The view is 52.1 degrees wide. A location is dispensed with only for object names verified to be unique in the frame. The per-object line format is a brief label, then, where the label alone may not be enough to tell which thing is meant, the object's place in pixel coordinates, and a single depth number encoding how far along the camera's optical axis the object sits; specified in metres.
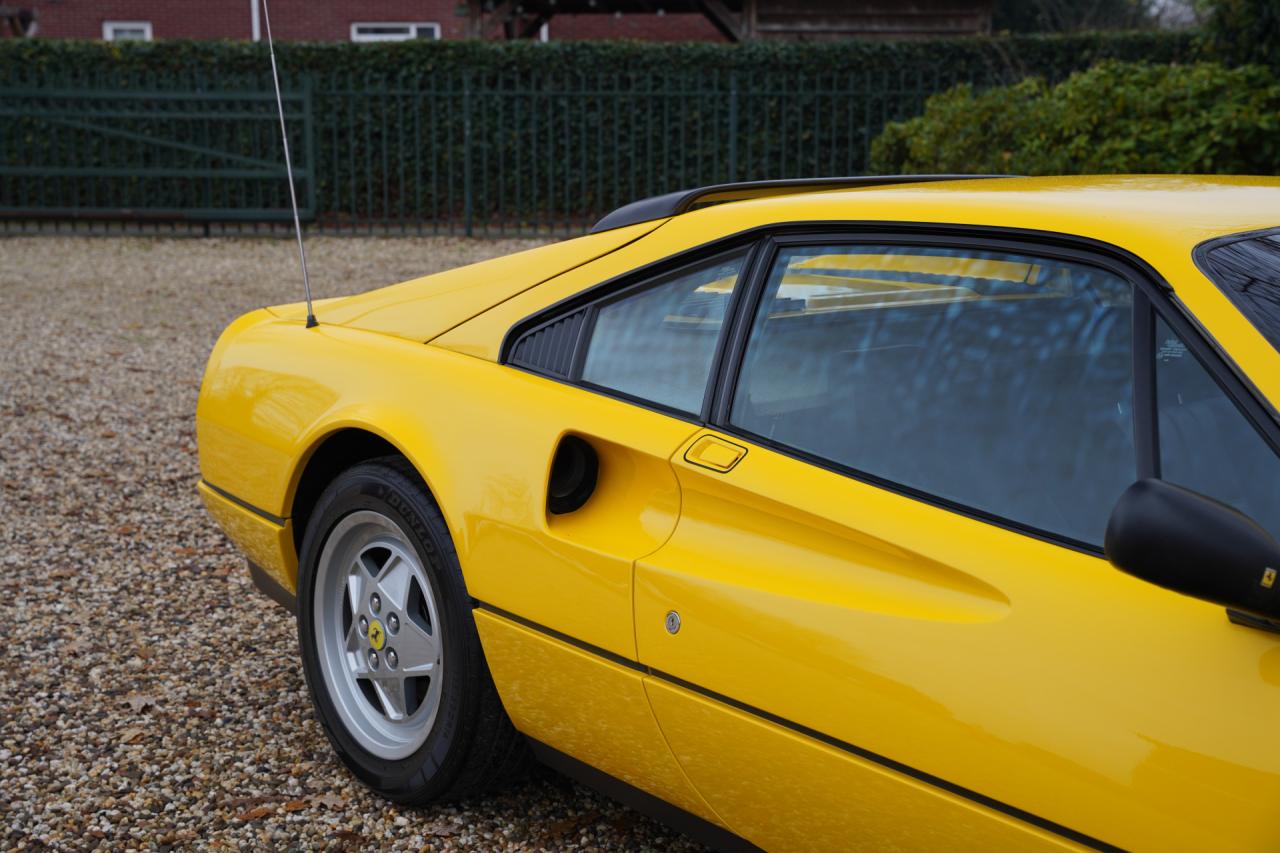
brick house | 25.80
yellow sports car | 1.64
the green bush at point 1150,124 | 7.56
